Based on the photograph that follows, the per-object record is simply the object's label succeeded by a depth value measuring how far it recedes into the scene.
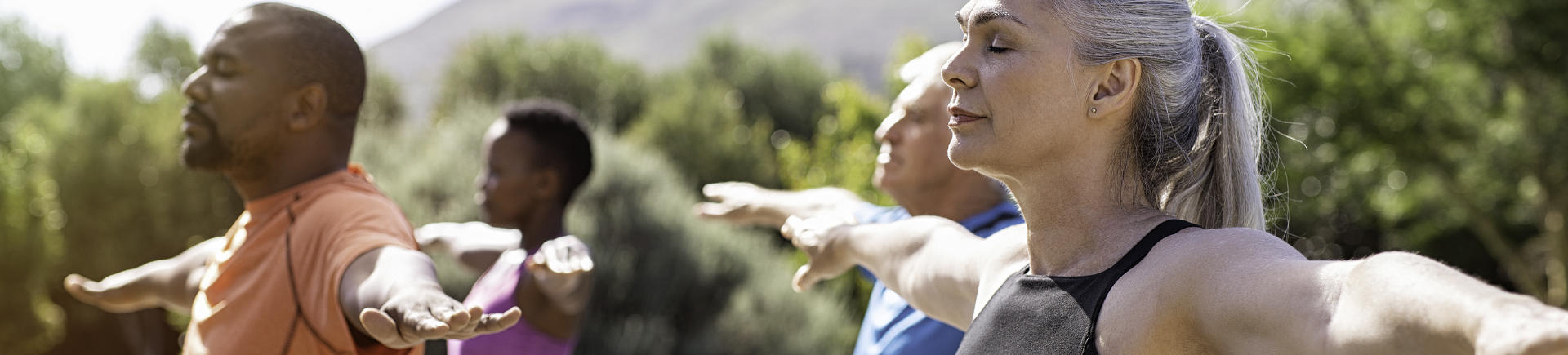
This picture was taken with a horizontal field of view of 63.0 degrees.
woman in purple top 4.04
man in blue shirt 3.48
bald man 2.46
